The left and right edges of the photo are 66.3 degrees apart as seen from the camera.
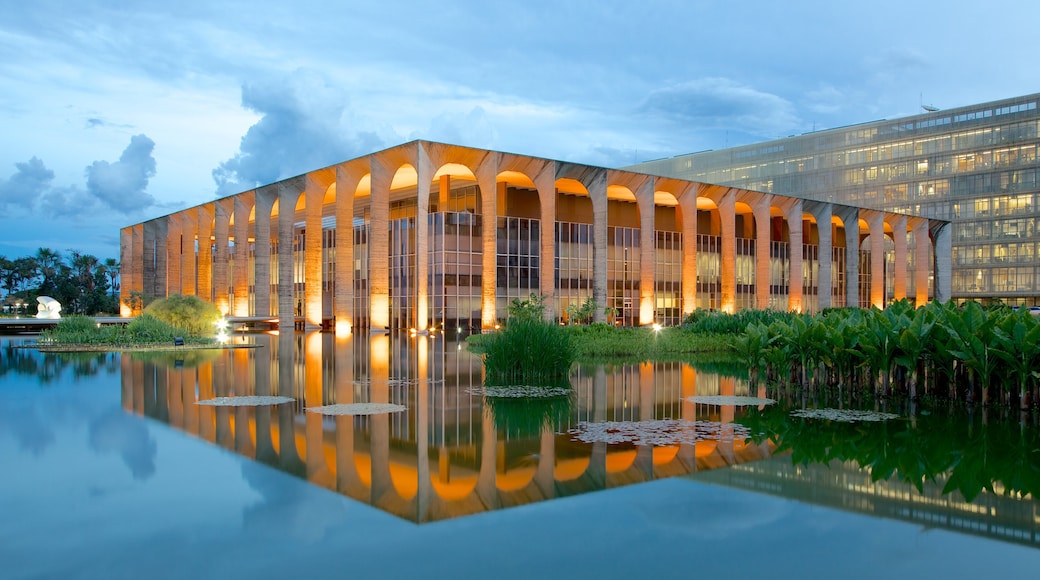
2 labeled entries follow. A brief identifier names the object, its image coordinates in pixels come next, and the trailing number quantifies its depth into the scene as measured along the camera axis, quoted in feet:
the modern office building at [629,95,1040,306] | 295.69
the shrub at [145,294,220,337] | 114.62
